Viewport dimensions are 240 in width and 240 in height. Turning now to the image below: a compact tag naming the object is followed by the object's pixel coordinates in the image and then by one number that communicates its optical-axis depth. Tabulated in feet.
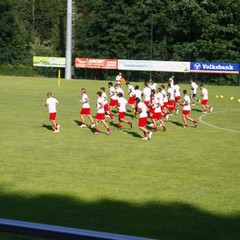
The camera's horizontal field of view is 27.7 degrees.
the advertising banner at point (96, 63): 195.21
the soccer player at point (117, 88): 86.99
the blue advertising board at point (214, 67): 176.96
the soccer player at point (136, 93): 81.41
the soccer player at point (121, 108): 70.28
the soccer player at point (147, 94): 85.05
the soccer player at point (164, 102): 80.69
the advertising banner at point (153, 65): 184.03
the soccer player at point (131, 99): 88.86
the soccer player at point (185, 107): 72.43
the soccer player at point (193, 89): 106.11
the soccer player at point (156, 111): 68.27
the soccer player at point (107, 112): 78.73
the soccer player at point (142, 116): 60.85
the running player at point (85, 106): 68.19
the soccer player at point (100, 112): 64.93
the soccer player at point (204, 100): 89.86
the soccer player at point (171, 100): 87.51
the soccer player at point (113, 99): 85.61
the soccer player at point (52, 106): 65.41
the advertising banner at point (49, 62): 201.87
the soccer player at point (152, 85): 90.70
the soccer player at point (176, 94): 96.57
